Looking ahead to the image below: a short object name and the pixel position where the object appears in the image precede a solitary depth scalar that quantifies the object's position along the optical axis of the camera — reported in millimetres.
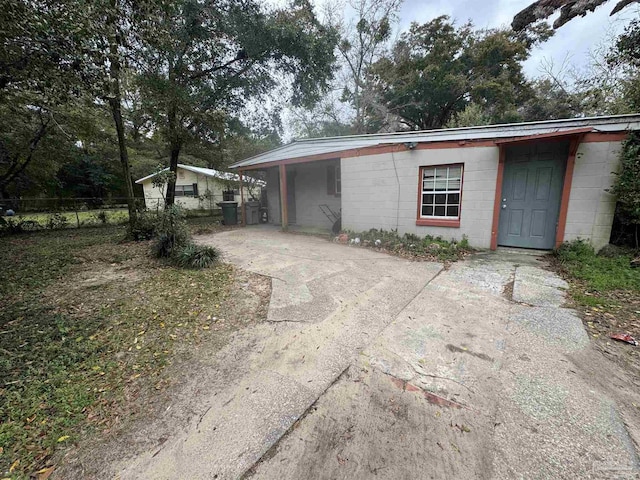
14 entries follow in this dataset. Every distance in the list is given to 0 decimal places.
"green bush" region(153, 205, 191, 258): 5746
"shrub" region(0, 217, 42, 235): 9039
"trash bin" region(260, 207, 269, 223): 13234
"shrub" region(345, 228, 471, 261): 6016
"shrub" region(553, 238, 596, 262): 4926
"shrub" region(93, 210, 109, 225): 11469
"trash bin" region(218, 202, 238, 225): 12045
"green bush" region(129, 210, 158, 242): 8094
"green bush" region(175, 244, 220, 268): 5383
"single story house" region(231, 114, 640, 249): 4969
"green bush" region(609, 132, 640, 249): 4465
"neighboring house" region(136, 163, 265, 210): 18125
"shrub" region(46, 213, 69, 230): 10141
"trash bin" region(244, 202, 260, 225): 12430
